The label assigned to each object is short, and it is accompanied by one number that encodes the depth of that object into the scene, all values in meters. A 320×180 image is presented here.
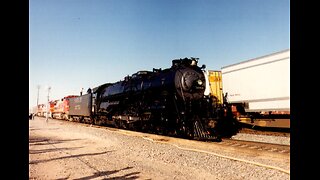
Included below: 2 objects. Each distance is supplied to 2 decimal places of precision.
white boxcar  13.61
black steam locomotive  13.24
